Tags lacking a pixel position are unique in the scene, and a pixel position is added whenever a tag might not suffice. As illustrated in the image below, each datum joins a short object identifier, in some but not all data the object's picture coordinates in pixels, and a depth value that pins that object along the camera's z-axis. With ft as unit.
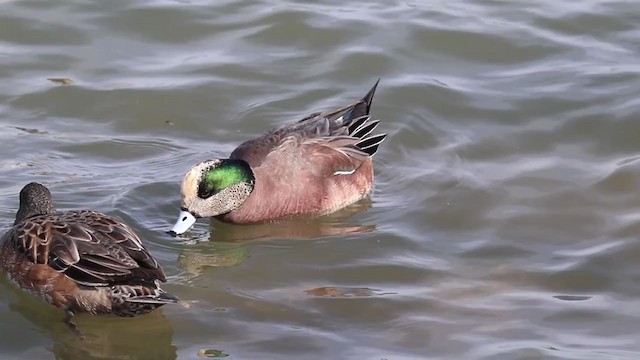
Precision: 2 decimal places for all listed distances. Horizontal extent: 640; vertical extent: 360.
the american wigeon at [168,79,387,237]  54.08
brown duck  42.91
